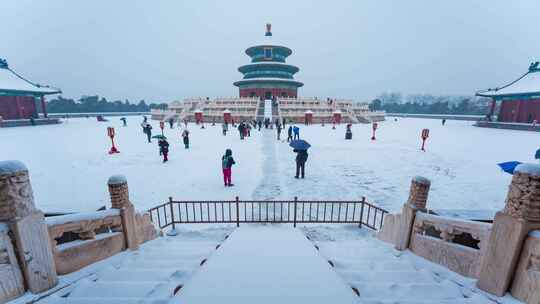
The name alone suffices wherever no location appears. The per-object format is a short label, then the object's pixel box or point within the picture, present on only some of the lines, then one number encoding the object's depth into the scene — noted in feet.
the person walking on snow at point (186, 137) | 44.47
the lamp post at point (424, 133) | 46.21
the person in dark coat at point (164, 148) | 35.40
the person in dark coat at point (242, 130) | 57.72
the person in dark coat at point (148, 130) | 52.03
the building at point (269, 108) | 104.47
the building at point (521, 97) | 91.69
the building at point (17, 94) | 91.42
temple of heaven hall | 152.15
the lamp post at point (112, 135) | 40.65
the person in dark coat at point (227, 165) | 24.99
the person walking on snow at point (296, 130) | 54.14
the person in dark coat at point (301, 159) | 28.59
